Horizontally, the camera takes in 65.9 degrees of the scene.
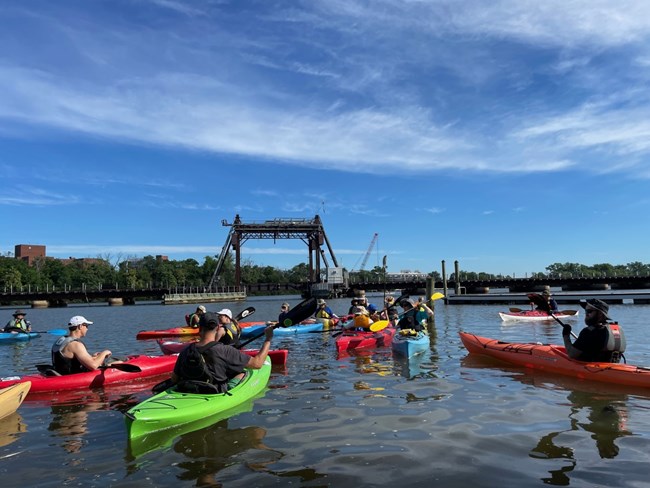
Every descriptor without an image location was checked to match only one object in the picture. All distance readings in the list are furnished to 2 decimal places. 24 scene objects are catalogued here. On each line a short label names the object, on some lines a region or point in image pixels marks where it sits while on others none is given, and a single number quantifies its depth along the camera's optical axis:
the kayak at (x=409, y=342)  12.81
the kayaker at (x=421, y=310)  14.86
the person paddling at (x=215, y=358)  6.95
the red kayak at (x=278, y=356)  12.12
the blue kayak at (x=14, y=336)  19.98
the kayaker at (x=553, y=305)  20.34
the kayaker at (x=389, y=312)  17.78
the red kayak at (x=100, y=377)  9.21
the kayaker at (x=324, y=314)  20.75
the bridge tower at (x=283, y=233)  73.88
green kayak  6.09
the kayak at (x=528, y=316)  23.39
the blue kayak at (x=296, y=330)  18.89
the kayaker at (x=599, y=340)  9.12
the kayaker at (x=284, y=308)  18.84
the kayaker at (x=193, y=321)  20.75
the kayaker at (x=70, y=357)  9.58
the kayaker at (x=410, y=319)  14.62
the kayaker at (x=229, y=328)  10.20
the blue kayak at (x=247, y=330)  18.00
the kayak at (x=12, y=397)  7.70
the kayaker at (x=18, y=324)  20.38
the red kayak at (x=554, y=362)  8.62
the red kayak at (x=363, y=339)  14.28
